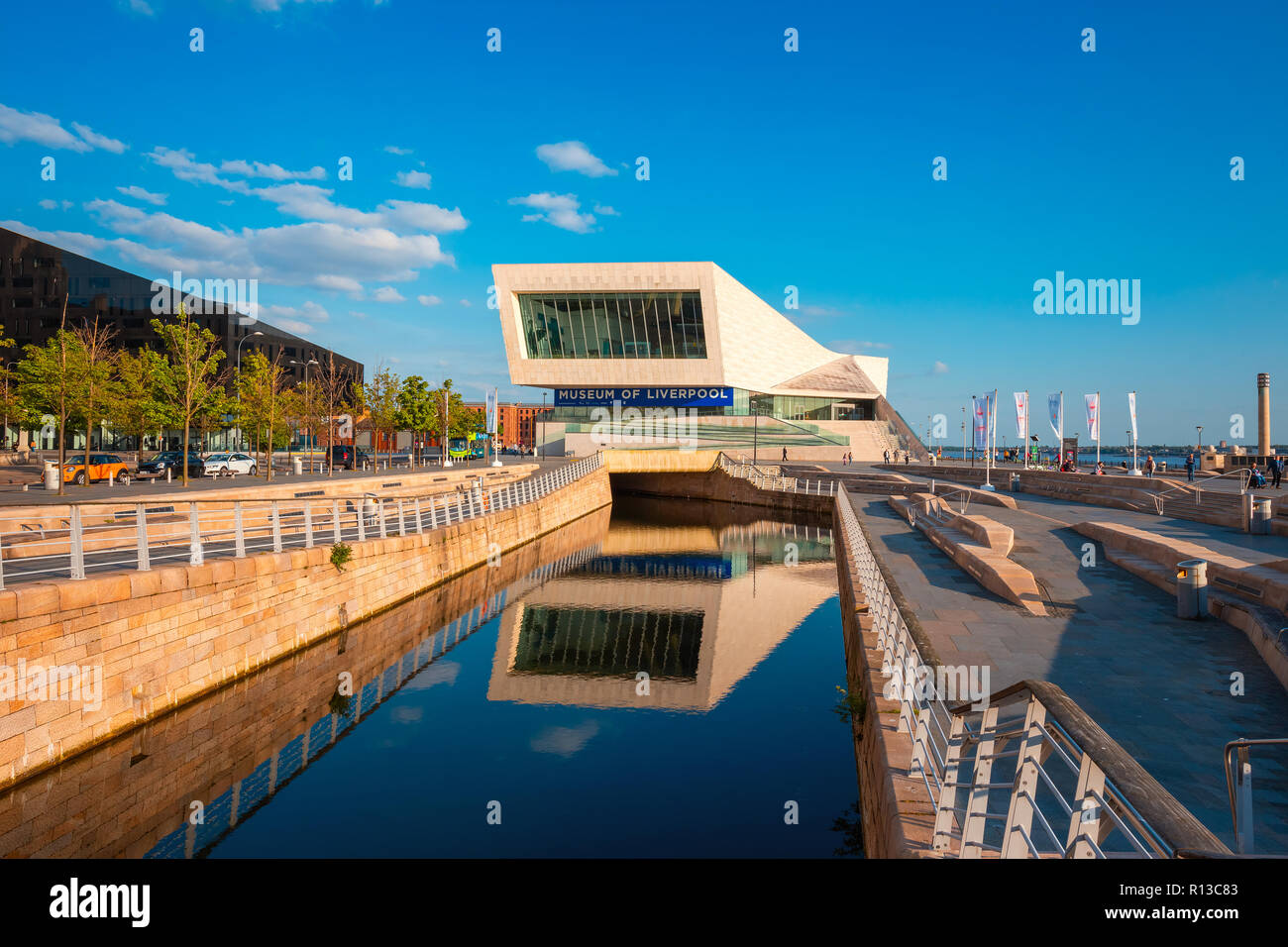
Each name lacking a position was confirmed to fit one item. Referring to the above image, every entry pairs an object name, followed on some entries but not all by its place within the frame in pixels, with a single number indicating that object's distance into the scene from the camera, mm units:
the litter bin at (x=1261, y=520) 19594
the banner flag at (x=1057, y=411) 43156
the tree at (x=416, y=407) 58188
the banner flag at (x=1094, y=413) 43750
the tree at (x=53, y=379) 28953
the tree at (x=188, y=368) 34906
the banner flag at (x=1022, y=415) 43625
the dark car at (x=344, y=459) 53081
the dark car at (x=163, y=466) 37781
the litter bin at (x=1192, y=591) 11508
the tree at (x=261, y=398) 48500
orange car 32375
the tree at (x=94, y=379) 31109
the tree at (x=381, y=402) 53125
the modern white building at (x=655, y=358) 65625
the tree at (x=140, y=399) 41969
